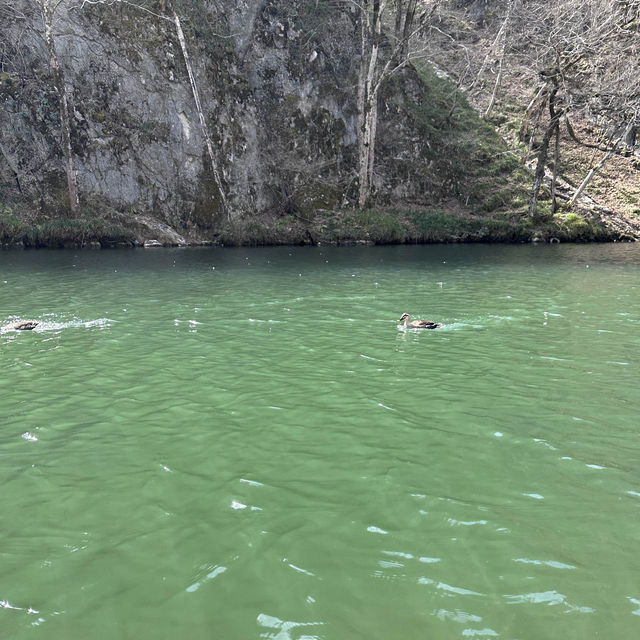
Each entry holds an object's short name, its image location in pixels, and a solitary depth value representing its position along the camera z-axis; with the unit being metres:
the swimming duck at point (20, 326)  12.55
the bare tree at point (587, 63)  32.62
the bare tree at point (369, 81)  37.34
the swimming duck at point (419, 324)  12.98
